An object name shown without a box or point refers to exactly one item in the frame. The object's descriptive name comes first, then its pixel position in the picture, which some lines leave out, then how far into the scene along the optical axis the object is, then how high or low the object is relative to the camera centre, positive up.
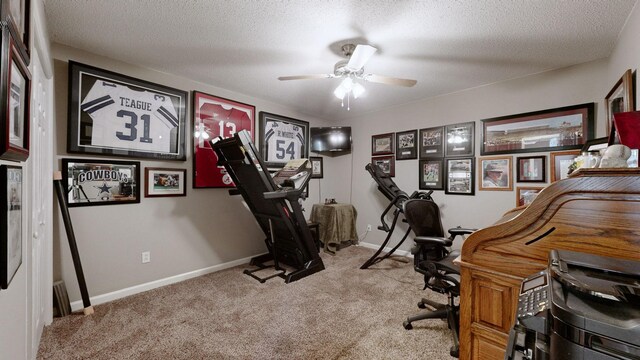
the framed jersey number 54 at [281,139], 3.91 +0.69
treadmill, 2.67 -0.26
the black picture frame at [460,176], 3.39 +0.07
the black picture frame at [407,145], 3.95 +0.58
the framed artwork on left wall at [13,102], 0.82 +0.29
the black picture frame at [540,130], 2.67 +0.59
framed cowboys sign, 2.38 -0.02
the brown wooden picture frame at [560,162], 2.70 +0.22
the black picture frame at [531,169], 2.89 +0.15
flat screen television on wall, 4.60 +0.78
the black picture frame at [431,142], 3.66 +0.58
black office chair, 1.88 -0.66
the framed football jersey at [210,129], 3.20 +0.68
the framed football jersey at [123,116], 2.40 +0.68
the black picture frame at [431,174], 3.67 +0.10
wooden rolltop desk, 0.85 -0.23
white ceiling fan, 2.18 +1.03
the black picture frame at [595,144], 1.96 +0.32
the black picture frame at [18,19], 0.82 +0.67
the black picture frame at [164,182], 2.82 -0.03
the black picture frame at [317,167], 4.73 +0.25
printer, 0.56 -0.33
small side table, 4.20 -0.74
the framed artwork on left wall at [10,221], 0.93 -0.17
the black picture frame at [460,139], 3.40 +0.58
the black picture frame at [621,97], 1.86 +0.71
